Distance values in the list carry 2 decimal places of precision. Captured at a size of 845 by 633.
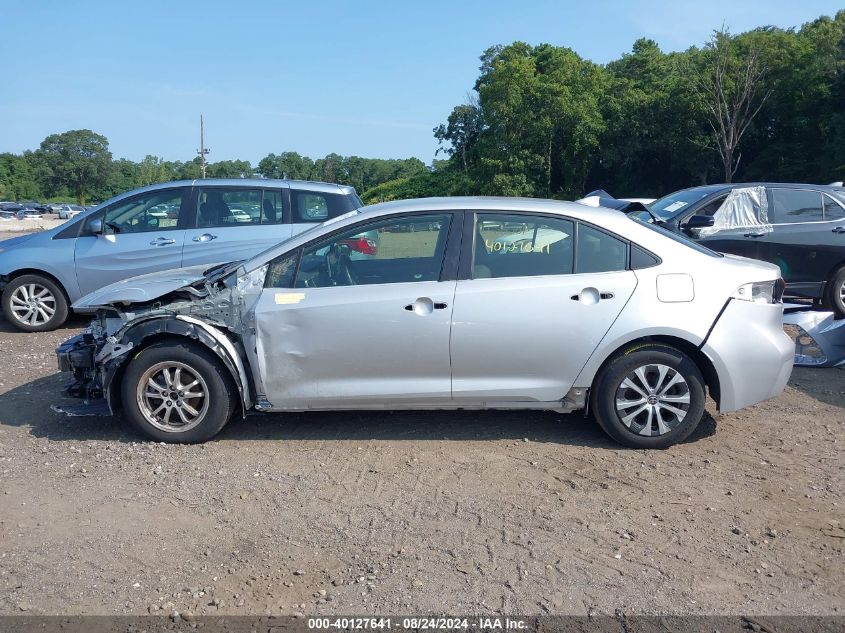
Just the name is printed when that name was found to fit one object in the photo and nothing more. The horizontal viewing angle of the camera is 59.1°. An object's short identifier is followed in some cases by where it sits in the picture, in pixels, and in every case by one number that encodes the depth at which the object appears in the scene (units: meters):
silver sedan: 5.09
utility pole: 52.75
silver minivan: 9.13
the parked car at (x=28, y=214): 59.25
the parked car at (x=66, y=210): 63.36
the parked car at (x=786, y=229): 9.52
